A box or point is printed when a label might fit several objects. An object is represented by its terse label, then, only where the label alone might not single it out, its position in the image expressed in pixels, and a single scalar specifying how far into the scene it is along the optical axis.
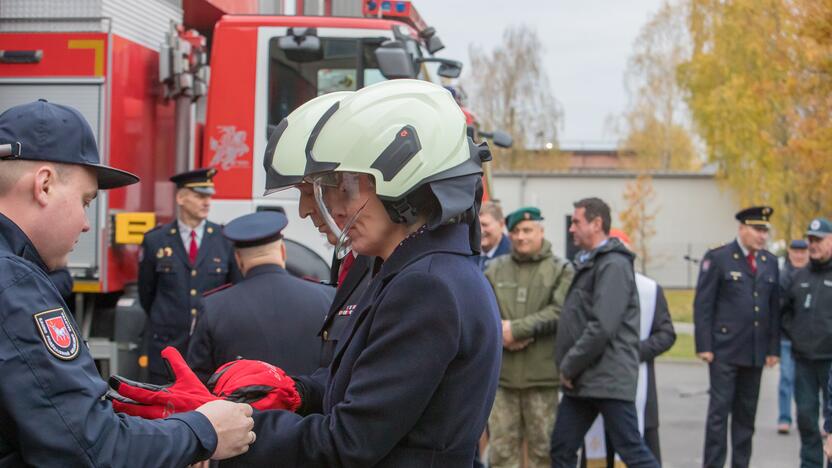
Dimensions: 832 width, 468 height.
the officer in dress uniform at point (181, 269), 6.69
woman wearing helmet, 2.30
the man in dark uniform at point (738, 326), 7.89
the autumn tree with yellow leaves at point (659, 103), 40.88
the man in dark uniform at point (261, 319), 4.36
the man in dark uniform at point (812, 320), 8.25
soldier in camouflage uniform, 7.12
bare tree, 39.06
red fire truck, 6.52
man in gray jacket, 6.38
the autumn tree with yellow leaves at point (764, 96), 10.48
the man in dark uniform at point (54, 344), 2.09
